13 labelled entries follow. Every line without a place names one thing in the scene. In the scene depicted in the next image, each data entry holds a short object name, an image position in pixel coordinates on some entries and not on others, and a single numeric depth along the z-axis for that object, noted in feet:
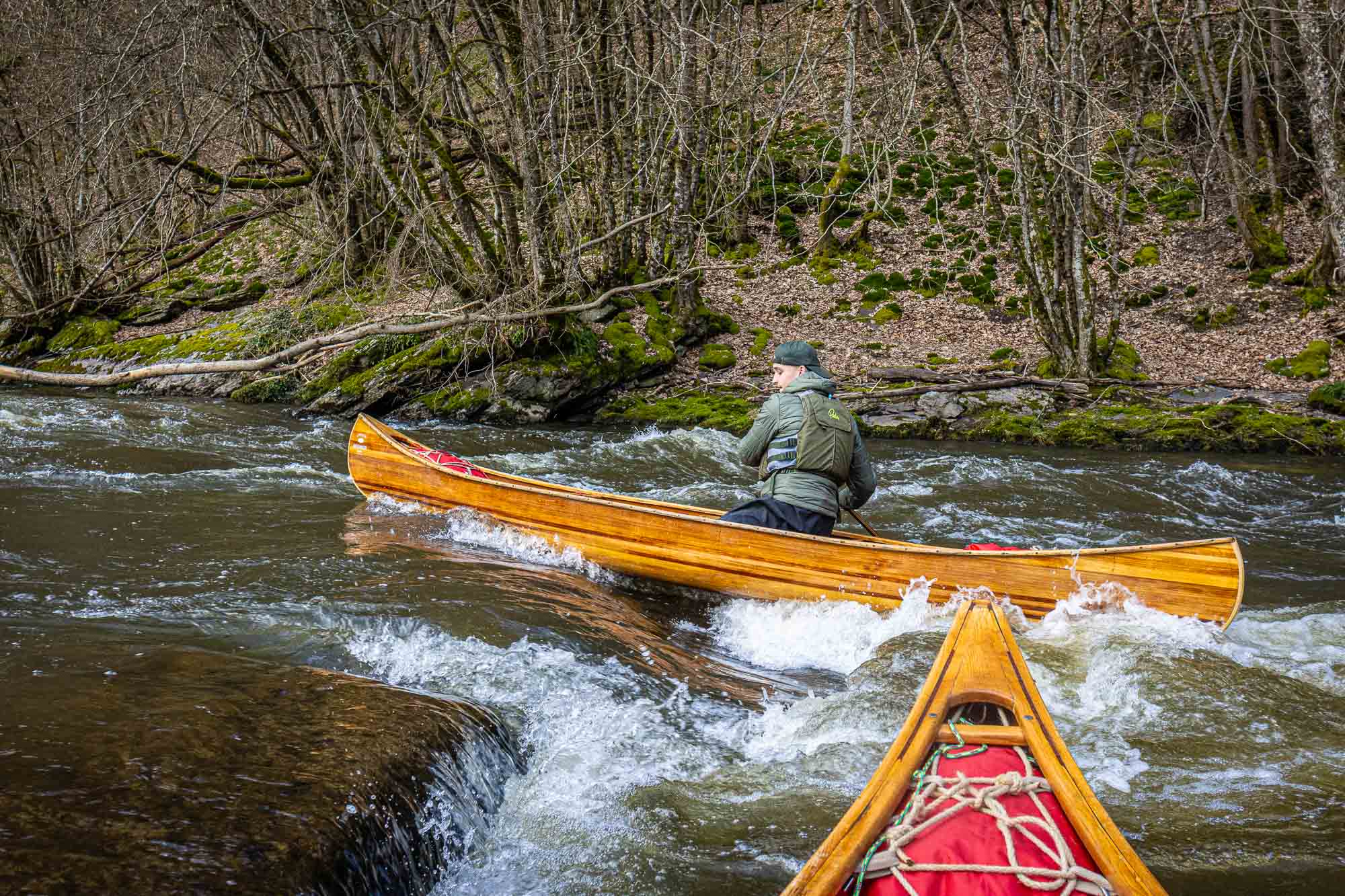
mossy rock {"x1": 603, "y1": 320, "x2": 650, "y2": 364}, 44.83
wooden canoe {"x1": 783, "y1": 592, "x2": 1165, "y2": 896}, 7.65
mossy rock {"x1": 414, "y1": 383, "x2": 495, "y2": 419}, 42.04
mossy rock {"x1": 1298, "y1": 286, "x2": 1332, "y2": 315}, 44.24
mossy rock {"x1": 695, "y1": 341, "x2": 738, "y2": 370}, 46.42
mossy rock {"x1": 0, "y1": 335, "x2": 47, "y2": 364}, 56.49
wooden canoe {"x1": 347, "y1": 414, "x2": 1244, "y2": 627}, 16.12
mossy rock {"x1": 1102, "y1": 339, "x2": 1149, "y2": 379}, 41.78
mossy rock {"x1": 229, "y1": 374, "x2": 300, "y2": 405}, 46.60
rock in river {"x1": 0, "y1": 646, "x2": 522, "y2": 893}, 8.38
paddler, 19.12
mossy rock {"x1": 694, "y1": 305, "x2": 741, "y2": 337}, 49.12
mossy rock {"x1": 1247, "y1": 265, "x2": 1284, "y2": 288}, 48.11
